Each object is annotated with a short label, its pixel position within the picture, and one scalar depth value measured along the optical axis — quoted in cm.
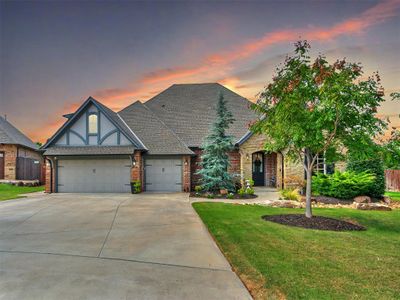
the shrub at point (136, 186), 1634
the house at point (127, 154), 1697
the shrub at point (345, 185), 1322
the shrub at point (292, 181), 1652
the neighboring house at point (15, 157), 2316
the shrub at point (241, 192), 1505
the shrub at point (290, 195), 1352
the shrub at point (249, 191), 1542
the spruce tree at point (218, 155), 1561
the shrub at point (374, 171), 1380
